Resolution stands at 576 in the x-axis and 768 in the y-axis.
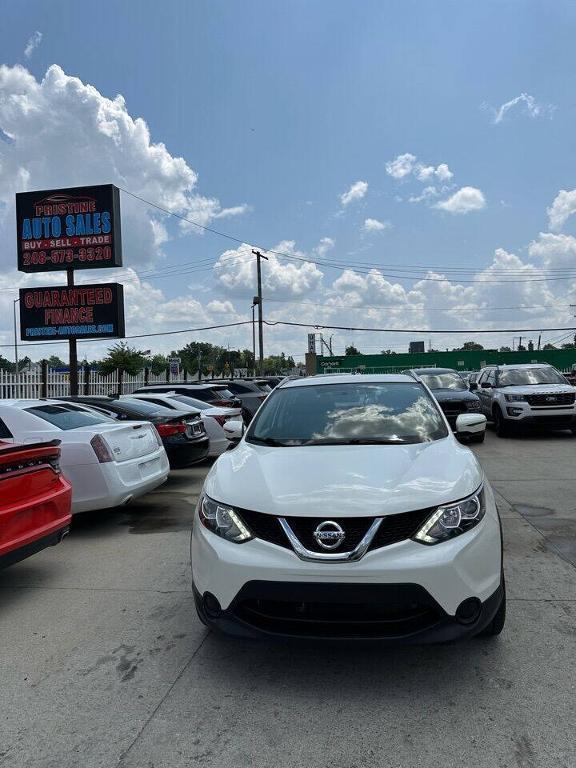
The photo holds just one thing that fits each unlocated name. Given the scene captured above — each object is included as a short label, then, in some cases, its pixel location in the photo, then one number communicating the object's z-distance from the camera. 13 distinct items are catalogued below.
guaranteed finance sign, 19.12
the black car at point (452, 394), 13.41
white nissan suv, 2.85
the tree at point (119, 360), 35.02
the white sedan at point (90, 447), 6.07
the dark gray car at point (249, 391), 13.13
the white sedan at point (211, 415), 10.54
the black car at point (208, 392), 12.84
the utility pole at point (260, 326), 41.97
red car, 4.18
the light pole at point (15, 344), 56.61
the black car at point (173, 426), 8.87
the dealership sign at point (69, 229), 18.84
